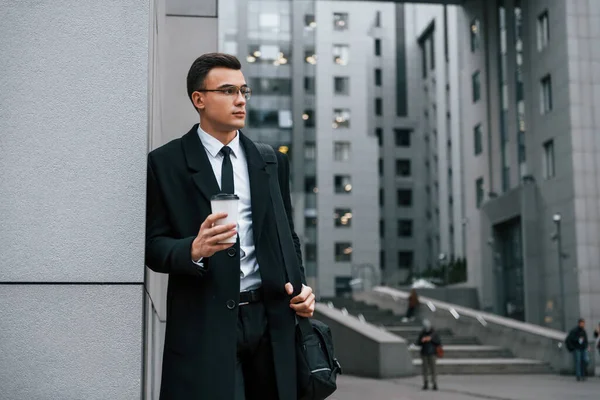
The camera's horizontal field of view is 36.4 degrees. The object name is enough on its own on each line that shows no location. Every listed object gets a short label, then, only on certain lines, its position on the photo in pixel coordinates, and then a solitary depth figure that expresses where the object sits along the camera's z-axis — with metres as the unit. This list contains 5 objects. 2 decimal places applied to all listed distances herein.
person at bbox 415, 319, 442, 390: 19.00
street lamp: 33.34
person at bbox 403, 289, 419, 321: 34.03
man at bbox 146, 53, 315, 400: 3.36
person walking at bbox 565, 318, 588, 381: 23.77
